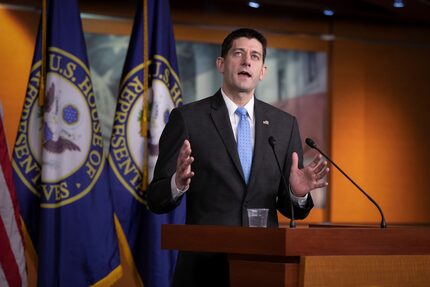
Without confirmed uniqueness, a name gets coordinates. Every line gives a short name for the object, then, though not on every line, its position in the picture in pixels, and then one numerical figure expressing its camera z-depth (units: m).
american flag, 8.82
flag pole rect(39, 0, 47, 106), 9.40
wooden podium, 4.33
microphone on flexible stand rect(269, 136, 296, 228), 4.95
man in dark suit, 5.45
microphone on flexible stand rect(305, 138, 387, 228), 5.04
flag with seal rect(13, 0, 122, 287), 9.33
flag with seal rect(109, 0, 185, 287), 9.79
